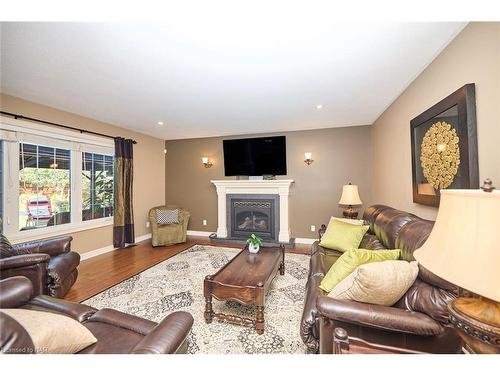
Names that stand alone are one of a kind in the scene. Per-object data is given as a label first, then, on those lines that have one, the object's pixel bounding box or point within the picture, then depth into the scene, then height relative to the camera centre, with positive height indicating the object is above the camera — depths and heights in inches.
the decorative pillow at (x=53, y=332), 32.8 -23.9
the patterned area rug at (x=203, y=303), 63.9 -47.3
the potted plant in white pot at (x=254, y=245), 104.2 -28.6
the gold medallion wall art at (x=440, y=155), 63.8 +10.3
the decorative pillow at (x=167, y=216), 180.9 -23.7
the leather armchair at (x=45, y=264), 72.5 -27.6
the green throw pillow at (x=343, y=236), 95.9 -23.8
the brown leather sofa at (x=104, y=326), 28.1 -28.7
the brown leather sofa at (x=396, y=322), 41.1 -28.1
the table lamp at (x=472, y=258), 25.5 -9.8
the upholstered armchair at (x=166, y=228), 168.4 -32.0
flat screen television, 178.7 +28.9
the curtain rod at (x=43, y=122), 106.3 +40.5
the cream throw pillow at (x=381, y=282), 45.6 -21.4
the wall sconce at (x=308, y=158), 173.5 +24.5
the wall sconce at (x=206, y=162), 197.6 +25.9
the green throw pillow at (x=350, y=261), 58.0 -21.1
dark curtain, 160.4 -2.9
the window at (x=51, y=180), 108.0 +7.1
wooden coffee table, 68.4 -33.7
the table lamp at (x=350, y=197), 137.4 -7.0
